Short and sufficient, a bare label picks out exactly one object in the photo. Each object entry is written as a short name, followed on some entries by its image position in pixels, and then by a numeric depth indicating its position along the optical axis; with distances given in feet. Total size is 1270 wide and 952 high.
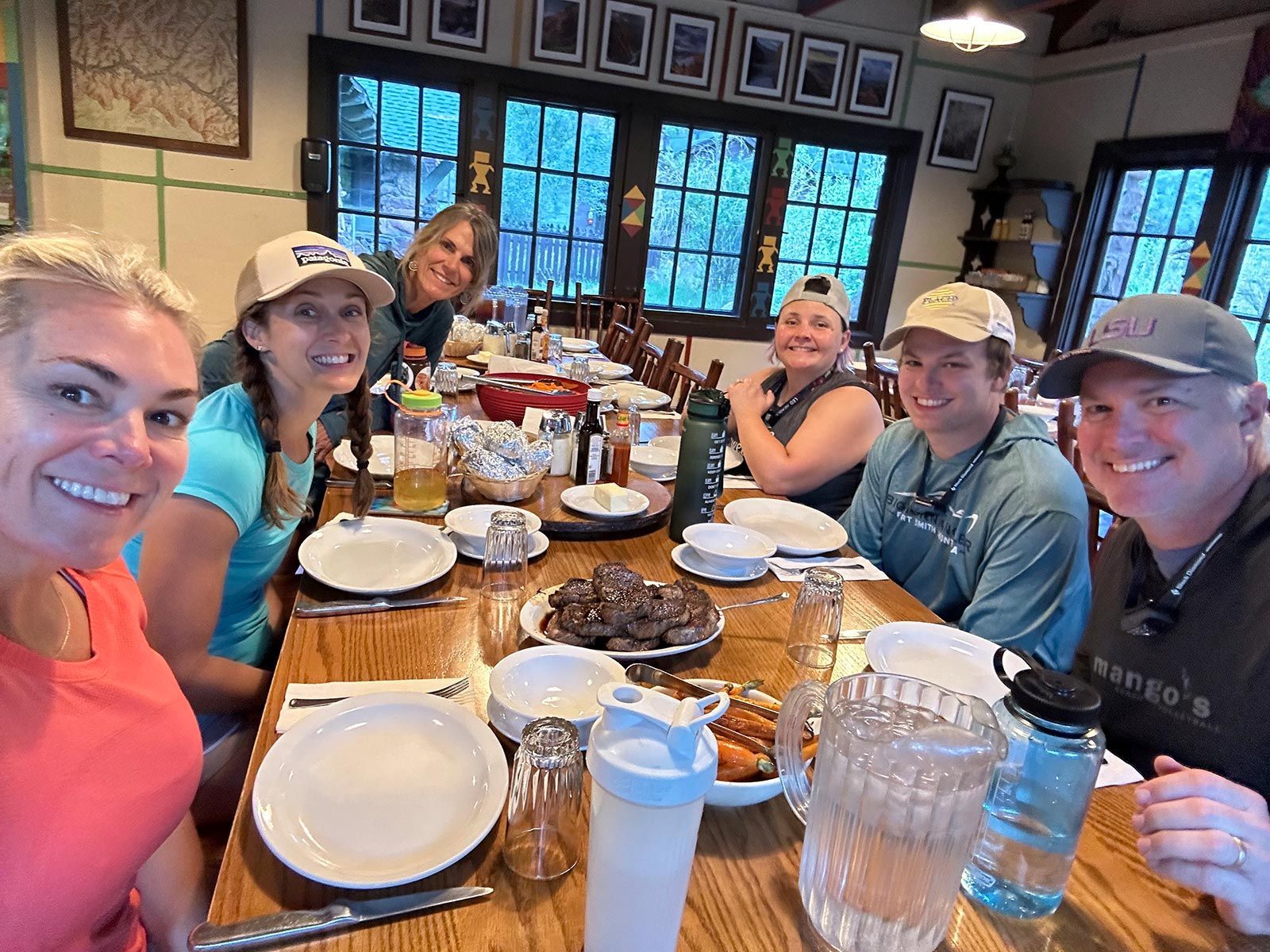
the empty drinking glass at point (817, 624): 3.97
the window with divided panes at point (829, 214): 19.25
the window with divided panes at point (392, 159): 16.61
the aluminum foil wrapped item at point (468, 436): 5.96
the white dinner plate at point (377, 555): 4.40
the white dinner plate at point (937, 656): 3.85
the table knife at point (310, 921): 2.13
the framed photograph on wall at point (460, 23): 16.07
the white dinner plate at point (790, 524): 5.60
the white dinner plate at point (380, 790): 2.47
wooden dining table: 2.29
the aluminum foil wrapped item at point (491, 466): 5.75
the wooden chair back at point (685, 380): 11.05
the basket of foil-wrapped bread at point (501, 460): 5.76
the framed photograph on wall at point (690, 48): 17.35
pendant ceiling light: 12.34
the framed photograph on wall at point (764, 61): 17.75
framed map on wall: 14.67
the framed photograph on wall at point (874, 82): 18.42
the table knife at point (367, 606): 4.03
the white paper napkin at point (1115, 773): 3.25
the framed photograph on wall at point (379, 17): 15.67
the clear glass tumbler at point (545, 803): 2.56
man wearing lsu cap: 3.62
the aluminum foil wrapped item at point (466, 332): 12.75
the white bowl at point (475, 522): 4.99
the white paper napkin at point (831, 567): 5.22
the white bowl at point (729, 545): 4.95
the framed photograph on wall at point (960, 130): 19.25
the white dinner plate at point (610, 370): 12.05
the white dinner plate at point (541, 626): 3.65
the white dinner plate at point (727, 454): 8.06
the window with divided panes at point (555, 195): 17.66
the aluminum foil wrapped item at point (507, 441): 5.88
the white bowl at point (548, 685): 3.10
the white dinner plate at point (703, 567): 4.99
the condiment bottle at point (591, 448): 6.40
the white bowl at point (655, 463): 7.04
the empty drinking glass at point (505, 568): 4.26
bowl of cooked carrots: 2.77
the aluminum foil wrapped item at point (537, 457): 5.87
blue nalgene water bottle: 2.39
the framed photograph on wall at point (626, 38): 16.93
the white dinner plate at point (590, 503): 5.66
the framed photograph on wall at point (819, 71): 18.06
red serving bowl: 7.32
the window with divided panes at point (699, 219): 18.51
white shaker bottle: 1.99
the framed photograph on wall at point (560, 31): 16.63
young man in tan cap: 5.03
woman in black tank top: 7.26
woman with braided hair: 4.08
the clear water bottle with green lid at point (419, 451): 5.57
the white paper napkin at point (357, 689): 3.17
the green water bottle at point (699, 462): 5.43
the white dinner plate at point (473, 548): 4.96
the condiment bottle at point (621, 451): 6.30
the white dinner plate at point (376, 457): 6.28
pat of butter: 5.71
